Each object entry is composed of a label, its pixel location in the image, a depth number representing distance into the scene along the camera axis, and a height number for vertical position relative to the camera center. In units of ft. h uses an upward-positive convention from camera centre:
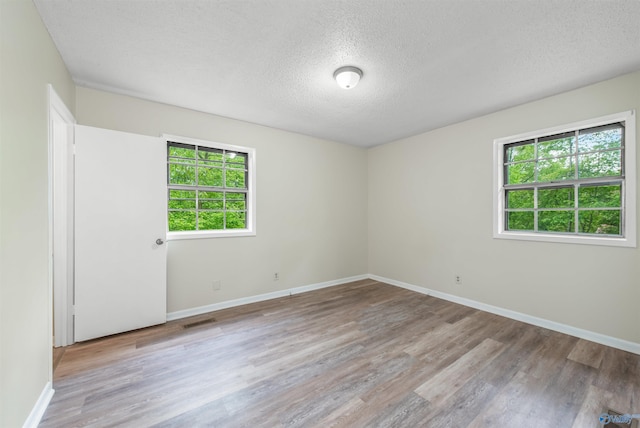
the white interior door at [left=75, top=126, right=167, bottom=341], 8.27 -0.62
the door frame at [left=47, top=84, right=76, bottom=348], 7.97 -0.53
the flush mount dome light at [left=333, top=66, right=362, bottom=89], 7.59 +4.14
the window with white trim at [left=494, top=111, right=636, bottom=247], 8.29 +1.10
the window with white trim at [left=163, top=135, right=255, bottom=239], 10.73 +1.10
